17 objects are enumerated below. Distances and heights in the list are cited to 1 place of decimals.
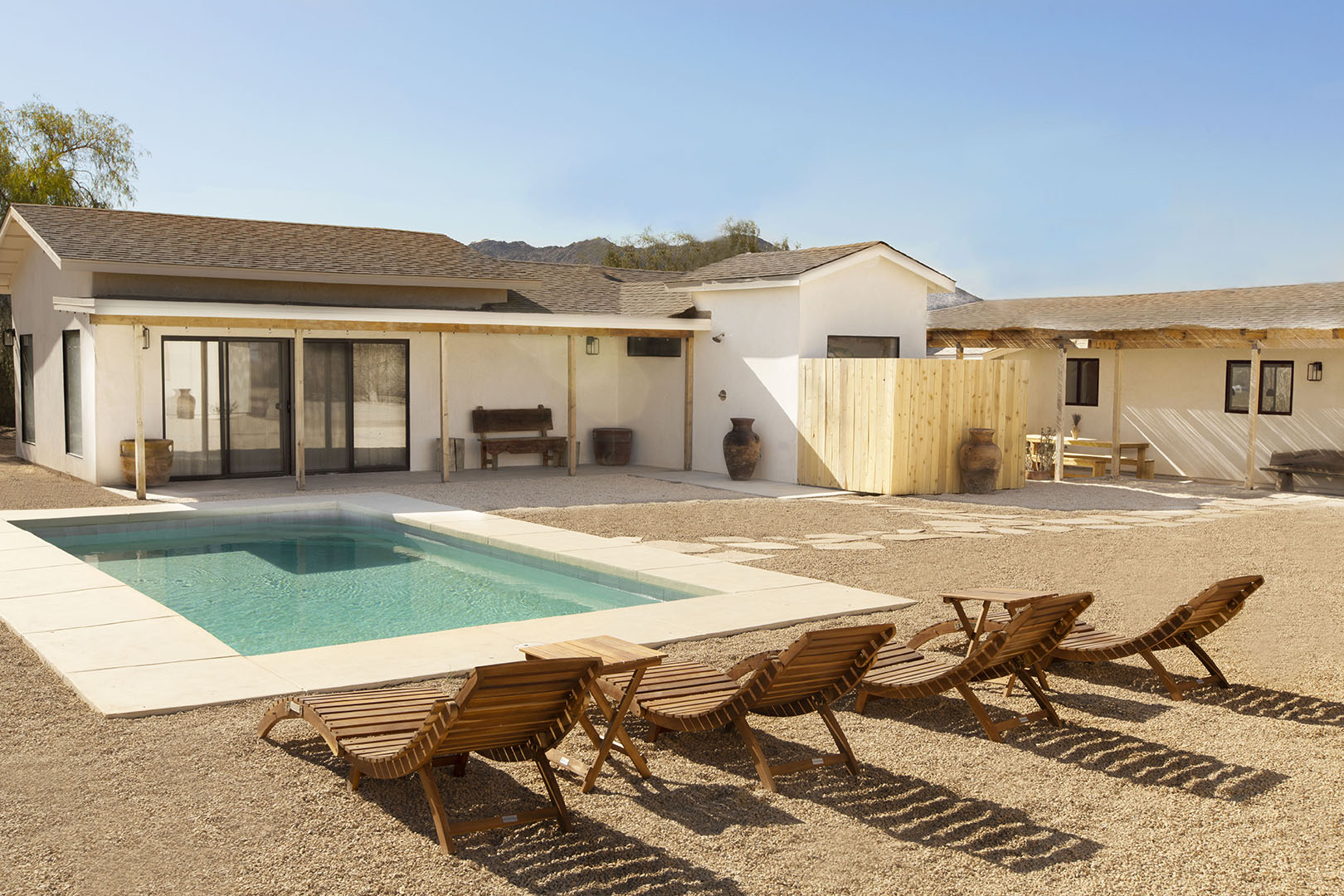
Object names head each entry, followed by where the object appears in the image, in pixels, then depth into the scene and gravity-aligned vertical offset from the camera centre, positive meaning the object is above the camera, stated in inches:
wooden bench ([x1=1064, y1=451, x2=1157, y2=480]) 761.0 -44.8
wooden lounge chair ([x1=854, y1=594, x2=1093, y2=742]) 211.8 -53.2
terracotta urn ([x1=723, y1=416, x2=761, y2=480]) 675.4 -33.1
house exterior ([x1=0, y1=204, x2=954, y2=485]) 613.0 +29.1
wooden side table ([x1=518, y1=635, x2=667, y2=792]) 187.9 -51.4
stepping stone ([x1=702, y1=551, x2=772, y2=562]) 410.9 -59.8
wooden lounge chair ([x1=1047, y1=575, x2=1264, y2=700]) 245.6 -53.1
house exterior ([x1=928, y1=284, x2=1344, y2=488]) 676.7 +21.3
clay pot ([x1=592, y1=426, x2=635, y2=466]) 776.3 -36.1
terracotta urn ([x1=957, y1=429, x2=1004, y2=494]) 619.5 -36.0
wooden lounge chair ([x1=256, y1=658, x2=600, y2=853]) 160.1 -49.7
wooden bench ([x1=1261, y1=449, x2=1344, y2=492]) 668.7 -38.9
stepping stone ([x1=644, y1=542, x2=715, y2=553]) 429.4 -59.2
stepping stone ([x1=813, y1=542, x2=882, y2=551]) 440.8 -59.2
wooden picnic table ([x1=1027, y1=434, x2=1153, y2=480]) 761.0 -42.1
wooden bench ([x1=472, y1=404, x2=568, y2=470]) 733.3 -31.0
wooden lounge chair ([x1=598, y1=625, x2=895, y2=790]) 186.9 -50.9
